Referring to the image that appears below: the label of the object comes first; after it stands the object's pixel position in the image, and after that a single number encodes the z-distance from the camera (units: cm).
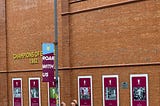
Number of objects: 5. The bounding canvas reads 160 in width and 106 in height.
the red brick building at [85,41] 2030
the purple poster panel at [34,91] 2744
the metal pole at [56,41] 1970
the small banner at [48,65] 1894
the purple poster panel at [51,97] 2584
